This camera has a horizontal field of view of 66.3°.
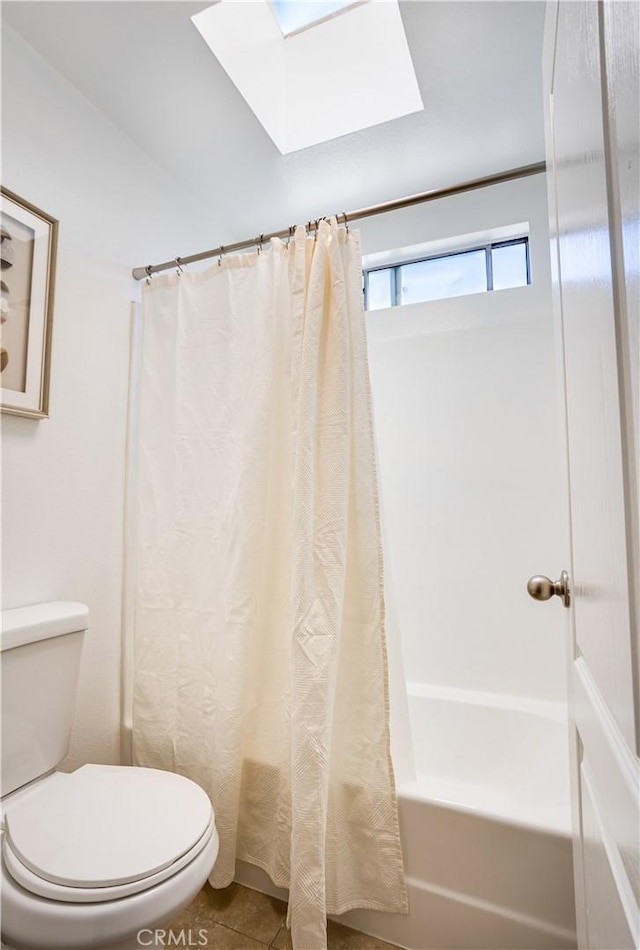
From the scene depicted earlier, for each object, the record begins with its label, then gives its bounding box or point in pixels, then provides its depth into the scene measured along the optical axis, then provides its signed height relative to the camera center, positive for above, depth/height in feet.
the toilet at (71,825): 2.95 -2.24
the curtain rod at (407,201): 4.37 +2.94
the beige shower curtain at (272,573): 4.25 -0.61
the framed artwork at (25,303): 4.41 +1.93
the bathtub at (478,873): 3.75 -2.91
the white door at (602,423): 1.42 +0.33
